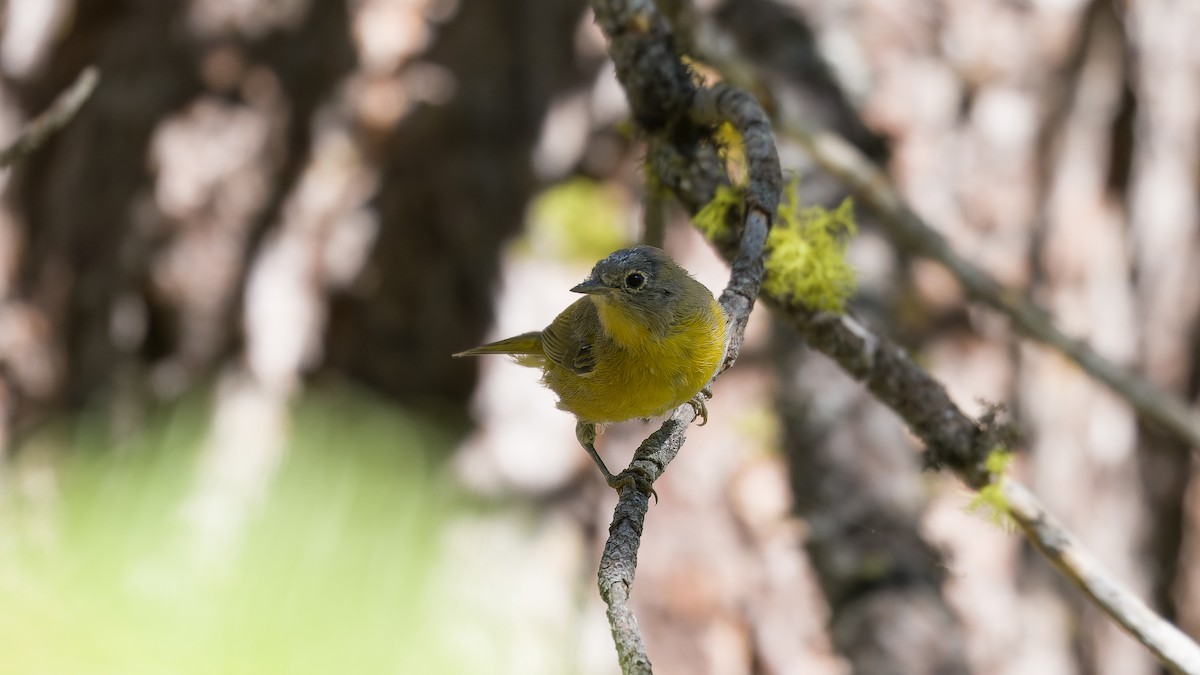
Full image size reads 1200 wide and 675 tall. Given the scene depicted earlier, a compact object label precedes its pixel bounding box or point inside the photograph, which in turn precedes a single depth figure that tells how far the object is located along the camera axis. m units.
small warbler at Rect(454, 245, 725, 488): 4.61
